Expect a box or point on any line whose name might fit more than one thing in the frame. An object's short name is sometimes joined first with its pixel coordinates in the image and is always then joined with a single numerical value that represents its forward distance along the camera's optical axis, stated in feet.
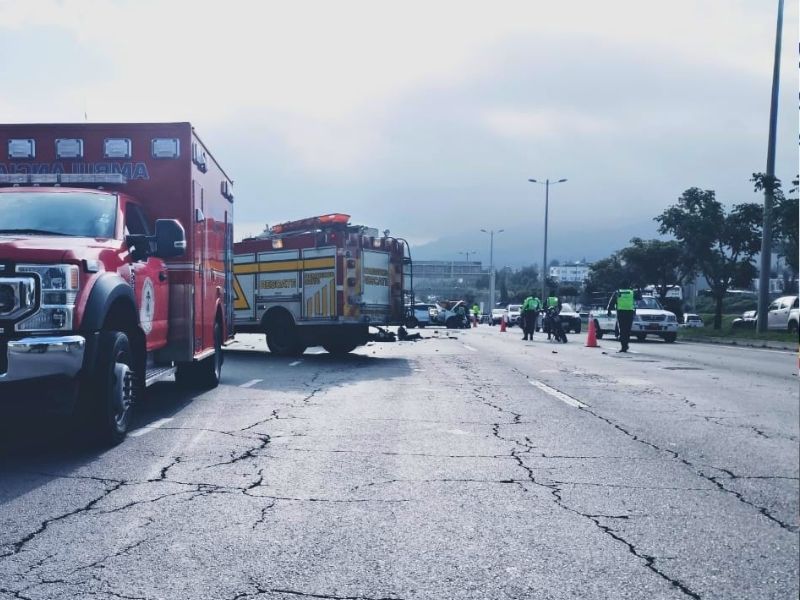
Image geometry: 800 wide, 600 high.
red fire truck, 61.26
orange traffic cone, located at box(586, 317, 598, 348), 81.92
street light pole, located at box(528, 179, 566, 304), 215.31
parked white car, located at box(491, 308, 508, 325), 223.59
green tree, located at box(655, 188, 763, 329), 113.19
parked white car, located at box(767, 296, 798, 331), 107.86
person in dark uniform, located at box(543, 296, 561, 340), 95.83
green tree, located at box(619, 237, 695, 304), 222.69
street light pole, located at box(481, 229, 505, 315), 266.16
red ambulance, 20.77
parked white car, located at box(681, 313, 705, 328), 191.81
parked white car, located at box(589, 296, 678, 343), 94.17
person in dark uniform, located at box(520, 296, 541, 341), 100.22
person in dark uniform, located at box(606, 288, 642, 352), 71.00
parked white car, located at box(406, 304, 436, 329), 171.32
